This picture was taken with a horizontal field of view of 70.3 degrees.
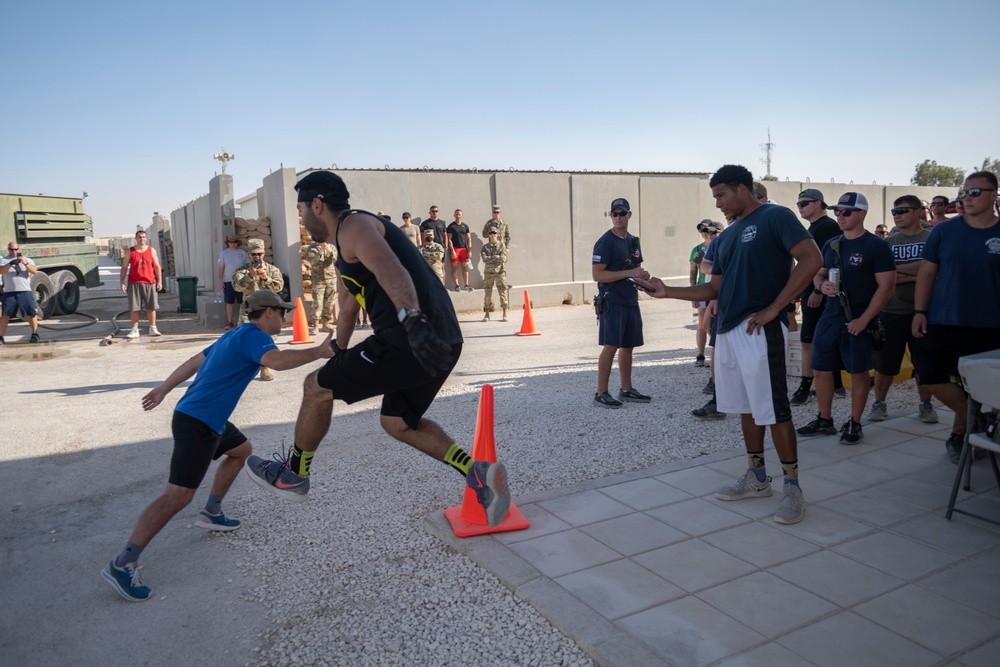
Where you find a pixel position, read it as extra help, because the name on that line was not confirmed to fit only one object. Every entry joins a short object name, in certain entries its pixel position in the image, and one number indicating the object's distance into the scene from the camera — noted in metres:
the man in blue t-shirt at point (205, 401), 3.58
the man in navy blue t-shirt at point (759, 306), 4.04
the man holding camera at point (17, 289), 12.54
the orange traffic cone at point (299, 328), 12.06
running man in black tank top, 3.49
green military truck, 16.44
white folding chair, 3.69
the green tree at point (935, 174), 53.91
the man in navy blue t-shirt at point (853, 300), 5.31
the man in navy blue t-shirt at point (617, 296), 6.80
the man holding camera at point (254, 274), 10.29
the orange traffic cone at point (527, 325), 12.70
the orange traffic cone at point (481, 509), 4.05
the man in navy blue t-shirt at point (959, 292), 4.55
